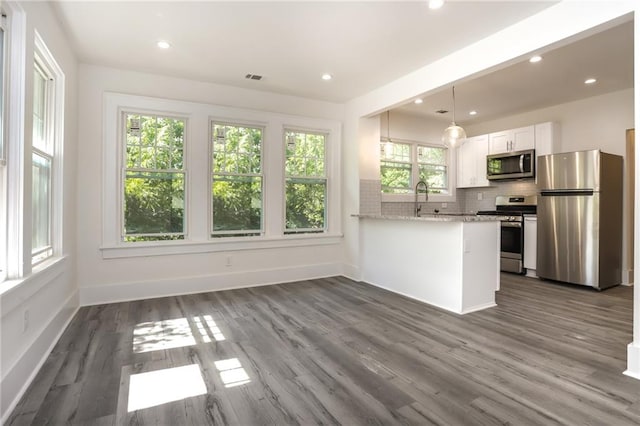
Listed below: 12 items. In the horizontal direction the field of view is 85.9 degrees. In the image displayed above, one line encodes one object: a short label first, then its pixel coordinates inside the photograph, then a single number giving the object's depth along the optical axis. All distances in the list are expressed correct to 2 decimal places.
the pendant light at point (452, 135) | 4.23
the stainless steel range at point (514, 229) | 5.55
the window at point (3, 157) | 1.99
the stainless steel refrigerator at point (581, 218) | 4.56
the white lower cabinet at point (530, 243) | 5.34
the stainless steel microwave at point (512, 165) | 5.61
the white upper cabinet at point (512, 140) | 5.69
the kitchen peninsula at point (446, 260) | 3.60
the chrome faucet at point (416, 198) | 6.36
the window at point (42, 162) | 2.63
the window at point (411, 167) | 6.11
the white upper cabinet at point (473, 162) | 6.41
